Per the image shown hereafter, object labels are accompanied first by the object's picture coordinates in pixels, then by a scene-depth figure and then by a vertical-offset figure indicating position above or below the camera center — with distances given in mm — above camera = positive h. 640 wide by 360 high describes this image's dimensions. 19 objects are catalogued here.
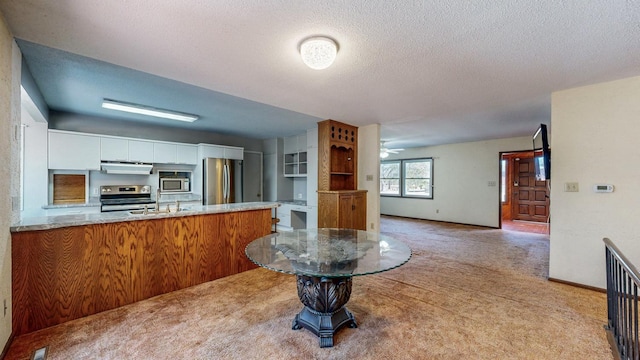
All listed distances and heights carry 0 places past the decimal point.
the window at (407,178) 7961 +138
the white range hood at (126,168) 4543 +272
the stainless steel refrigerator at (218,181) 5539 +38
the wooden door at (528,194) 7430 -366
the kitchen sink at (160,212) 2907 -330
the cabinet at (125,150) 4488 +600
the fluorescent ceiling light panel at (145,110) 3743 +1128
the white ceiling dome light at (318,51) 1975 +1014
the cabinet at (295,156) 6172 +667
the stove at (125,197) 4550 -267
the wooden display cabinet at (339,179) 4781 +69
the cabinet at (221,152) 5591 +704
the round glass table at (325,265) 1754 -570
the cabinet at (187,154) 5395 +607
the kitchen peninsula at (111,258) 2076 -726
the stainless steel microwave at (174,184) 5320 -25
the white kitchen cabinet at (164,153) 5056 +602
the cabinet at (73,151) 4031 +519
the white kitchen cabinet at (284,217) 6029 -815
